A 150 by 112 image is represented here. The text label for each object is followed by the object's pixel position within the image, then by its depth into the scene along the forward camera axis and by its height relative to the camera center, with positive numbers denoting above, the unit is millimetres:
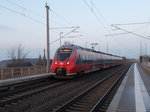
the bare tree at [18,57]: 54700 +1937
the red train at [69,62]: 20156 +211
